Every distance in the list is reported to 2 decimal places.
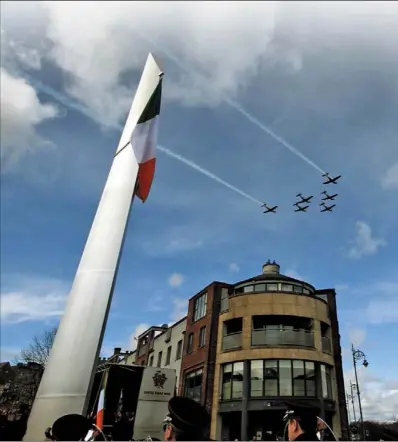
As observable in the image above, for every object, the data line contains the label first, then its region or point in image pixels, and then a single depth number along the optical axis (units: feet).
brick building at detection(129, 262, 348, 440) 89.25
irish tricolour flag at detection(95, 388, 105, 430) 48.06
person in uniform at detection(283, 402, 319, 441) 16.06
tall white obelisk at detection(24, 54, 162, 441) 29.94
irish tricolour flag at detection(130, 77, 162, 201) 46.22
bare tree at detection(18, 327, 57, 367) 153.79
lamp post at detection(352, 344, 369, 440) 123.06
